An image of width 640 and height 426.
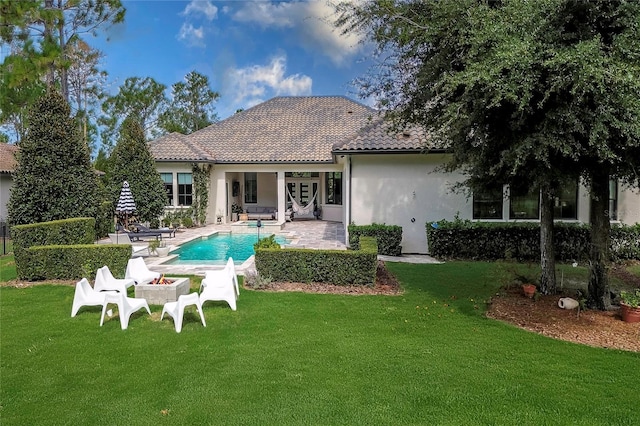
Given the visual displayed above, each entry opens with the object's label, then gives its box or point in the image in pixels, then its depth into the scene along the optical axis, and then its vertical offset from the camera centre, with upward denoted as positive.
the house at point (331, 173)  13.51 +1.51
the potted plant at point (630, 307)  6.56 -1.71
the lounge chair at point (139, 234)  14.30 -1.03
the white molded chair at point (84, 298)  6.96 -1.61
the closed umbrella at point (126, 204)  15.05 +0.07
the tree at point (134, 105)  33.81 +9.20
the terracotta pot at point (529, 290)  8.07 -1.74
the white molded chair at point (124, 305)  6.42 -1.63
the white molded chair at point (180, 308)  6.29 -1.64
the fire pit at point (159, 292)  7.68 -1.66
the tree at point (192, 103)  45.06 +11.96
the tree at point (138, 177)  18.25 +1.33
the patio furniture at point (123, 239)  13.20 -1.11
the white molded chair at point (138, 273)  8.70 -1.47
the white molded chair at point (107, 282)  7.74 -1.51
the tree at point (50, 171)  11.73 +1.06
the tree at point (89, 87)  27.92 +9.06
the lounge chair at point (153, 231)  14.99 -0.95
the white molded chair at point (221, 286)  7.32 -1.53
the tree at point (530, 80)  5.38 +1.78
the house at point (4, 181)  20.94 +1.37
